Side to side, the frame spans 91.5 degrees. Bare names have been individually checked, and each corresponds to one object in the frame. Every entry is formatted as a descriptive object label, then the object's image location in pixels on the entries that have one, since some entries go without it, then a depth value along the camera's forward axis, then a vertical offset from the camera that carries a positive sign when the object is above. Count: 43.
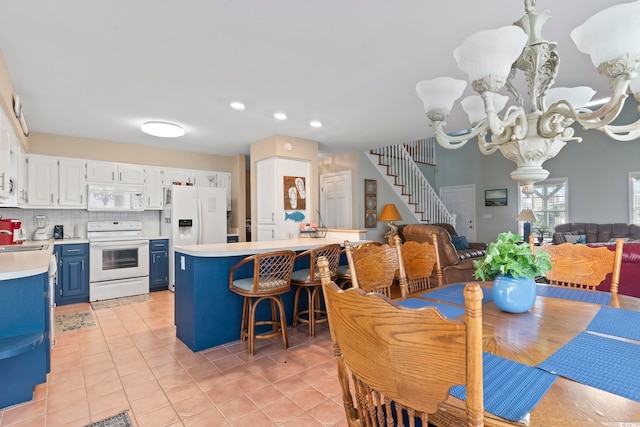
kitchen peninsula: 2.80 -0.72
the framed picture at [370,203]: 5.95 +0.24
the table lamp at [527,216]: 6.44 -0.04
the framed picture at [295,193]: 4.75 +0.36
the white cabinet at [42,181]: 4.32 +0.53
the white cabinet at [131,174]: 5.02 +0.71
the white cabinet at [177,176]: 5.45 +0.73
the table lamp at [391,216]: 5.93 -0.02
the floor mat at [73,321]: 3.46 -1.21
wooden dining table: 0.69 -0.45
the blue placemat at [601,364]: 0.81 -0.44
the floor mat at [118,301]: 4.29 -1.21
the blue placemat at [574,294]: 1.62 -0.45
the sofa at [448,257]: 4.80 -0.68
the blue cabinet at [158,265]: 5.08 -0.78
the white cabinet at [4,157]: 2.55 +0.53
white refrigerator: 5.04 +0.01
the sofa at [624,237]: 2.87 -0.38
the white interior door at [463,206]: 8.05 +0.23
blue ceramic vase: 1.36 -0.35
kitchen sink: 3.19 -0.31
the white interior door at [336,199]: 5.96 +0.33
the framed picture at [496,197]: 7.44 +0.42
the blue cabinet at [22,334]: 1.94 -0.74
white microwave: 4.73 +0.32
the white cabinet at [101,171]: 4.77 +0.73
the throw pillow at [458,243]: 6.04 -0.55
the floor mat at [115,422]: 1.80 -1.20
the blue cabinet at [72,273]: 4.28 -0.78
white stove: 4.51 -0.65
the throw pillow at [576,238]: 5.21 -0.42
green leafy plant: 1.38 -0.21
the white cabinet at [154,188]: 5.26 +0.50
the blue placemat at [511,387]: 0.72 -0.45
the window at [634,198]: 5.58 +0.27
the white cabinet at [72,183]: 4.54 +0.52
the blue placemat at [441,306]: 1.38 -0.44
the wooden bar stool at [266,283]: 2.62 -0.58
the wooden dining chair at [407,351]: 0.57 -0.29
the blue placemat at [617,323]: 1.15 -0.44
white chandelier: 1.16 +0.62
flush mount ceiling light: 3.89 +1.13
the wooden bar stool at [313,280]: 2.96 -0.63
